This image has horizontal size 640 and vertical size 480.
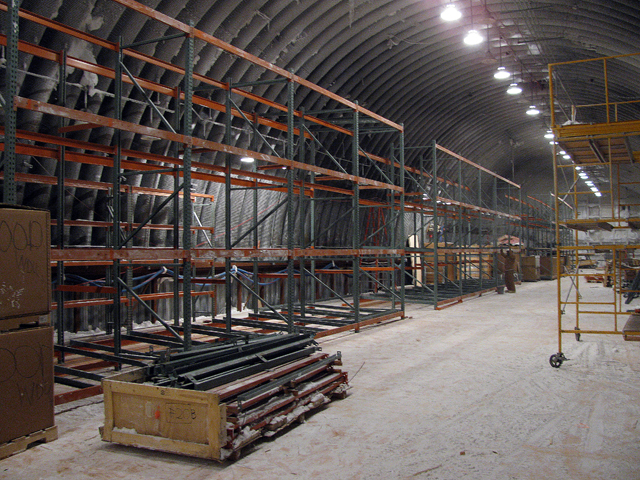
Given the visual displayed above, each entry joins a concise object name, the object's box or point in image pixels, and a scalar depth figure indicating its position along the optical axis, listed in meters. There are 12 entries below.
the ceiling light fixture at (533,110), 20.81
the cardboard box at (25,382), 4.21
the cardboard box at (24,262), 4.29
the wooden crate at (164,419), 4.20
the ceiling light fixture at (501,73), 16.38
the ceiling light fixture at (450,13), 11.64
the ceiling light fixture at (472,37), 12.89
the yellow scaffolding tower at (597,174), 7.34
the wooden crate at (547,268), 28.73
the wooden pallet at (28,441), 4.21
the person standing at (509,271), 20.11
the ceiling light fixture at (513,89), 18.36
